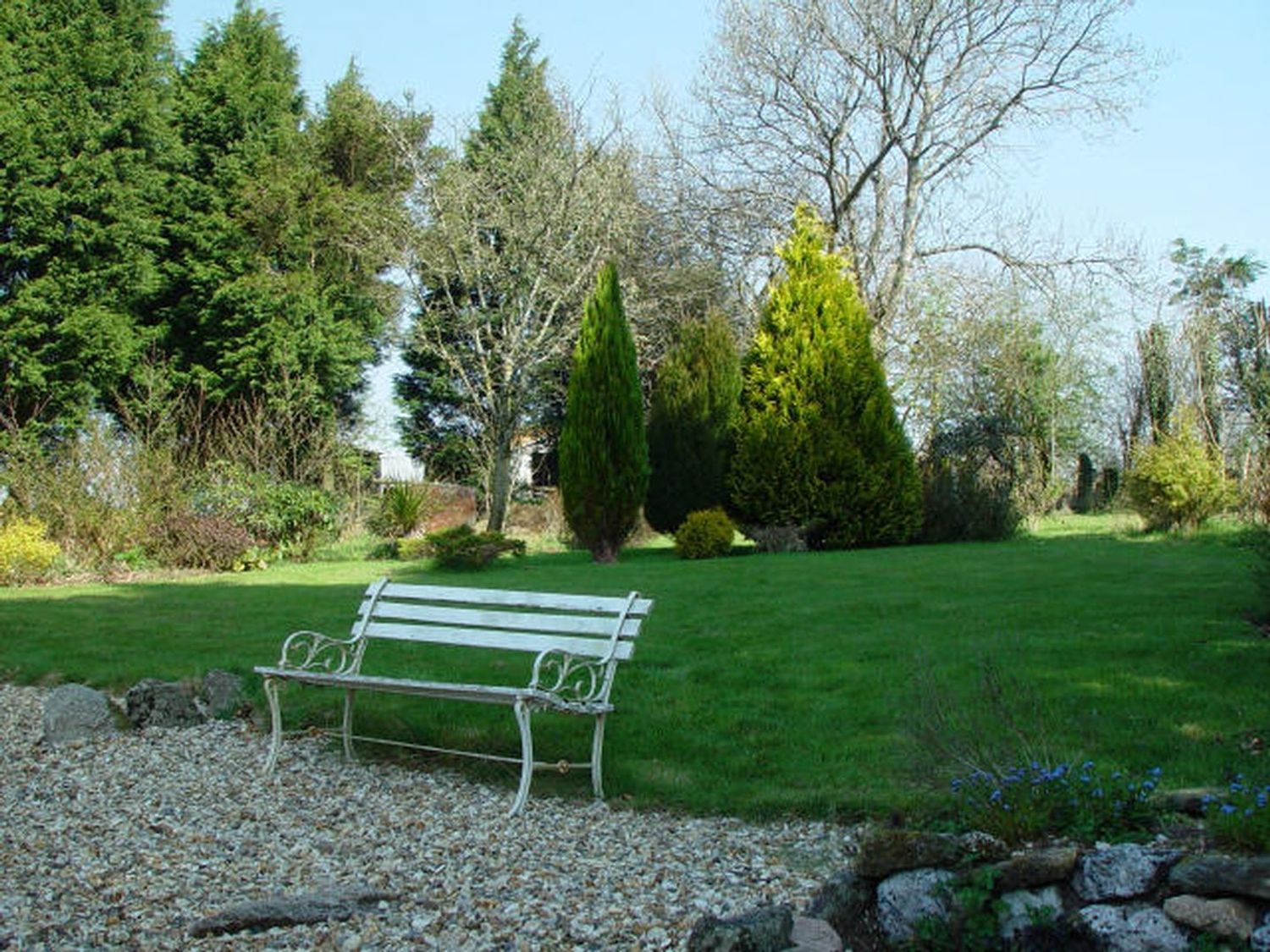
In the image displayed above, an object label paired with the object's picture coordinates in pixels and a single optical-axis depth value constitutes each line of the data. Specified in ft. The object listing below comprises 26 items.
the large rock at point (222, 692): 21.94
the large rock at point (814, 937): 9.48
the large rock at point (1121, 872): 9.22
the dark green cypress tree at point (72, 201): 65.21
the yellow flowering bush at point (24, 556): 44.45
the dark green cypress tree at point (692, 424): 49.62
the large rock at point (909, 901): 9.82
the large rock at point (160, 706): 21.20
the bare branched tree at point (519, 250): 66.69
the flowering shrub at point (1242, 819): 9.73
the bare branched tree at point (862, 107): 66.18
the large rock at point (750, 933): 9.29
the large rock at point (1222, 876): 8.70
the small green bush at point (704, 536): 44.19
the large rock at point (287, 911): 11.14
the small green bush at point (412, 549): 50.67
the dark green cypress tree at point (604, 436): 45.34
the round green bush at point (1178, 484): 44.16
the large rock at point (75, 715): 20.49
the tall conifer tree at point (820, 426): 46.70
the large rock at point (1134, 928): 8.89
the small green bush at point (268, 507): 52.49
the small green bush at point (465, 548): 45.91
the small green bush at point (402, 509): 58.90
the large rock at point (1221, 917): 8.70
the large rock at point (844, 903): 10.23
